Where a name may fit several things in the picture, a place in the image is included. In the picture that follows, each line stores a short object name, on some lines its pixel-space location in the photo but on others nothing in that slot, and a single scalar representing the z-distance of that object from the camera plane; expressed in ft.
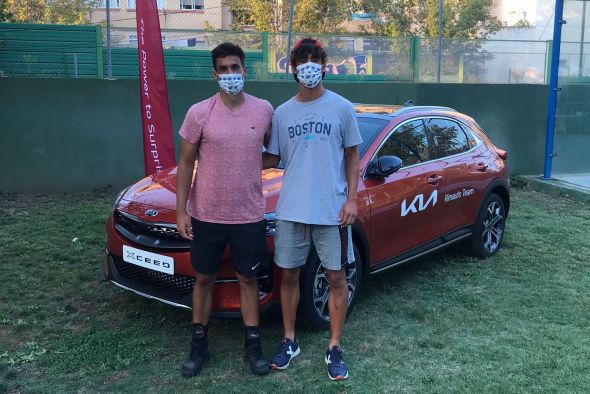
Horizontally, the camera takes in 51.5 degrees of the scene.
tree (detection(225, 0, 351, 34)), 66.59
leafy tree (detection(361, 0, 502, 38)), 71.97
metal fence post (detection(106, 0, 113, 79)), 28.27
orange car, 12.84
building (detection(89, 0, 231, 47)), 29.99
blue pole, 31.40
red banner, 22.36
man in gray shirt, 11.10
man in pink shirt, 11.12
